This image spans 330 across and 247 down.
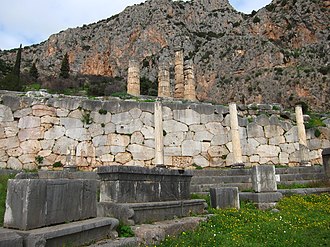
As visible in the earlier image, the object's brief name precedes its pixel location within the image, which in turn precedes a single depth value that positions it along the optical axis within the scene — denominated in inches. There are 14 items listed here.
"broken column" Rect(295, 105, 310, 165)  550.0
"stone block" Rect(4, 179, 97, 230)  138.6
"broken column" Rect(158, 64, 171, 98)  875.4
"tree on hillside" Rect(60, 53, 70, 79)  1717.0
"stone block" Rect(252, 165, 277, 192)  348.2
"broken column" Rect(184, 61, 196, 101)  880.7
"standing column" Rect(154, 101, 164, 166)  492.7
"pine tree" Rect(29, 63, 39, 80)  1564.7
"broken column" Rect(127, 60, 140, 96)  853.2
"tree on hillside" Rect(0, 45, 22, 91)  1053.9
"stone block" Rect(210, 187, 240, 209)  316.2
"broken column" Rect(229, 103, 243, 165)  512.7
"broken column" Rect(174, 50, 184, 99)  901.8
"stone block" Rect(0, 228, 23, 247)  115.6
